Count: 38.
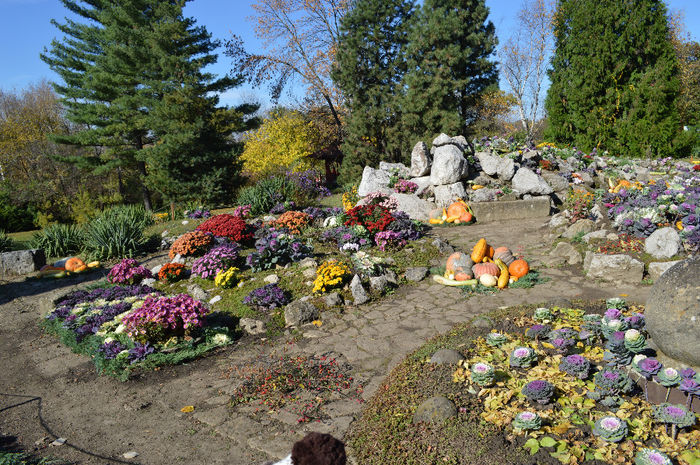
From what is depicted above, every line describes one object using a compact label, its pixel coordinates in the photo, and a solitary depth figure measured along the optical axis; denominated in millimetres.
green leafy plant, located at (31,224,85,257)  10953
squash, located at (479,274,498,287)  6492
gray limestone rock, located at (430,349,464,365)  3922
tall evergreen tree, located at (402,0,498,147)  18766
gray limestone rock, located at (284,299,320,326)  5777
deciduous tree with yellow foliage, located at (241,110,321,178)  19500
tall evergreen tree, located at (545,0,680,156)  14773
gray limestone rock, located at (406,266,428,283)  7094
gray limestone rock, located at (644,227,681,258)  6250
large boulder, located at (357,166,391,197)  13023
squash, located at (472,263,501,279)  6613
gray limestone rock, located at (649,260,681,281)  5945
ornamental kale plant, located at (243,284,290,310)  6246
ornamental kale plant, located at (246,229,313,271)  7602
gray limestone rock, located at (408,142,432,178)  12641
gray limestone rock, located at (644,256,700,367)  3016
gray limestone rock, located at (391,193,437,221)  11391
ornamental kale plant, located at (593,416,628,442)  2643
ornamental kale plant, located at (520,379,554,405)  3074
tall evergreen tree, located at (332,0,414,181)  20141
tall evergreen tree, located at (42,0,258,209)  16734
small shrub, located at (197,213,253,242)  9250
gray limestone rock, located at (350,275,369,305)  6289
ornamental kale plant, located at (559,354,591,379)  3352
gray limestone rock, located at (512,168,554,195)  11258
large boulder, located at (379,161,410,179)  13375
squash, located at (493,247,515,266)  7105
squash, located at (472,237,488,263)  7093
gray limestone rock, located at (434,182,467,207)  11541
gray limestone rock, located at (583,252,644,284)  6078
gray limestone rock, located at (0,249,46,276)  9594
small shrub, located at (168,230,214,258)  8617
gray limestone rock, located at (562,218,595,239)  7742
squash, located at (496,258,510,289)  6430
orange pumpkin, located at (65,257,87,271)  9367
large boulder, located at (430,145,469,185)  11719
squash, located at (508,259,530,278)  6660
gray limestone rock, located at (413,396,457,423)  3150
